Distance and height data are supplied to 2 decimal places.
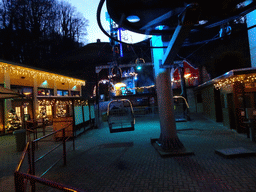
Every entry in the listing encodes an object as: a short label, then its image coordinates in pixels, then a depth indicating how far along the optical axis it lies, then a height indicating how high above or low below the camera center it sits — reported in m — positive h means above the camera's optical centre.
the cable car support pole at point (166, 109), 5.58 -0.30
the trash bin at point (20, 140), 7.05 -1.33
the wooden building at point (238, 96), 7.28 -0.02
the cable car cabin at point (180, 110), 13.93 -1.05
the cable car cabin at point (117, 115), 14.97 -1.17
